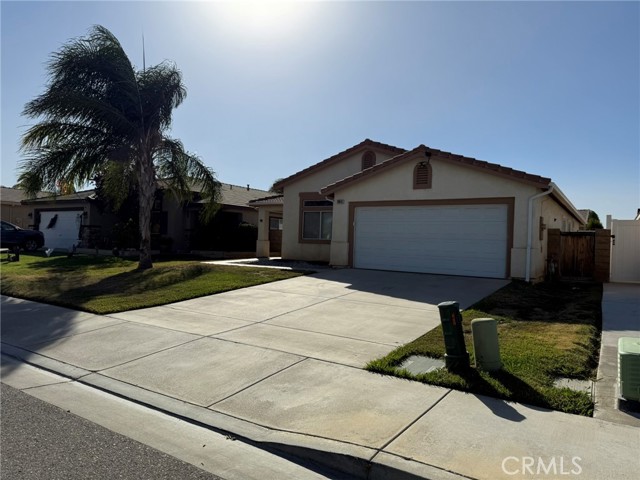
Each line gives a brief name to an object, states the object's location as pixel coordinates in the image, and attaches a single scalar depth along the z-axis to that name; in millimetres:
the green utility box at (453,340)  5715
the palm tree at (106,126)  15648
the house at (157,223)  25406
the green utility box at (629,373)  4668
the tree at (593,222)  35656
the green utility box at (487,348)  5680
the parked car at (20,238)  25172
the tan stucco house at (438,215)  13969
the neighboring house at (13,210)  36000
